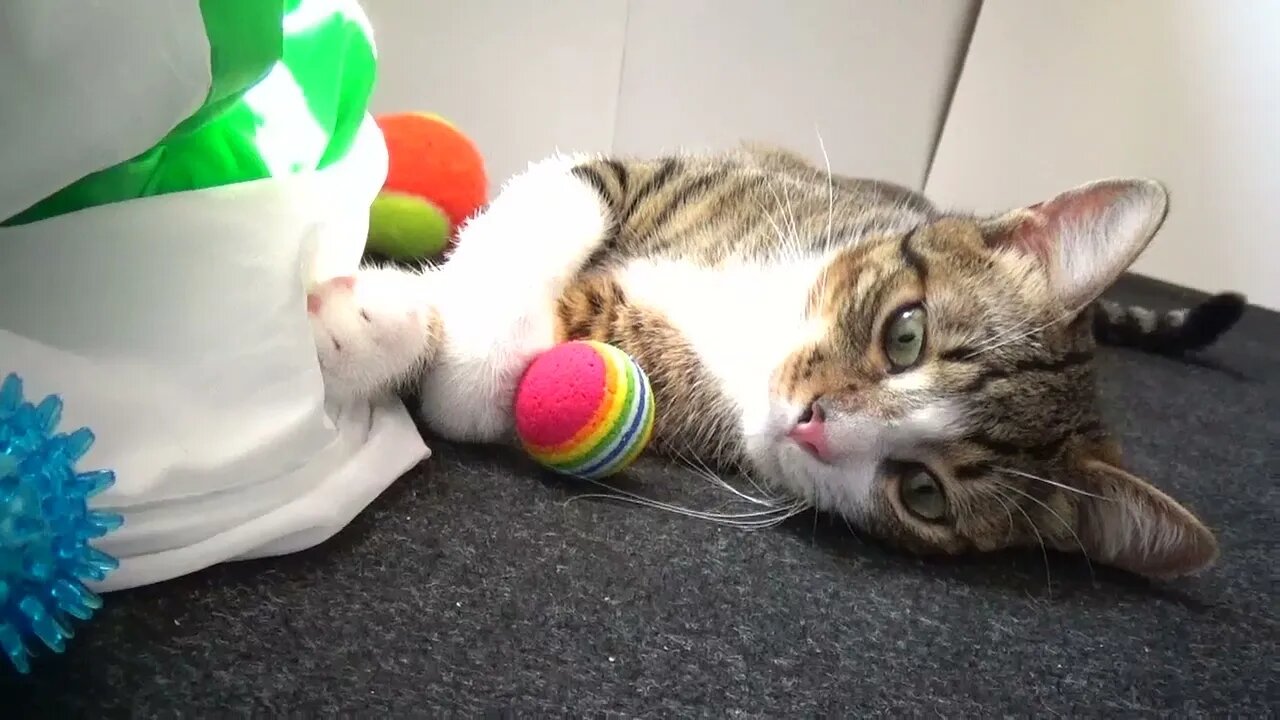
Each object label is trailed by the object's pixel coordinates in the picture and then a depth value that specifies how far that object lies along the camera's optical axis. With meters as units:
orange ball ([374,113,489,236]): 0.35
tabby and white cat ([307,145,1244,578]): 0.30
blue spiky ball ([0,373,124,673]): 0.18
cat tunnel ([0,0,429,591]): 0.20
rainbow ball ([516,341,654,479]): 0.28
